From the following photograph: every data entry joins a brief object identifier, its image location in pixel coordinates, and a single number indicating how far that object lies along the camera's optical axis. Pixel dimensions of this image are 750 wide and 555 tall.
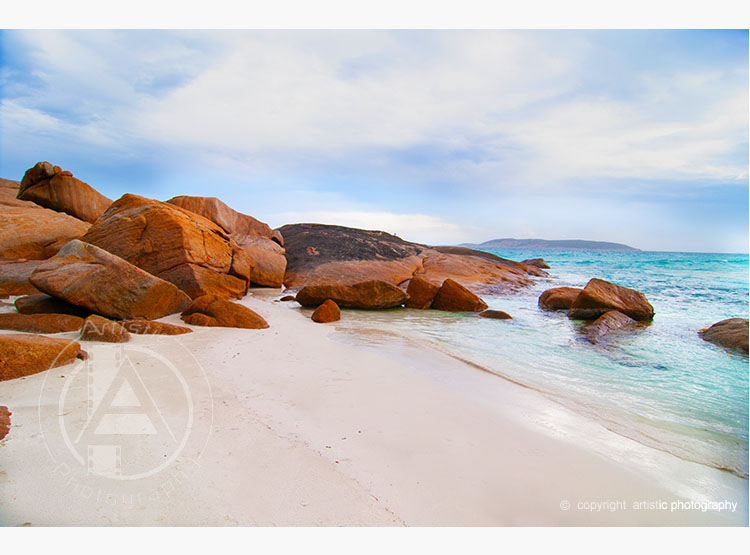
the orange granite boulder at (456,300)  9.07
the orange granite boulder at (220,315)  5.49
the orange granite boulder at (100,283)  4.86
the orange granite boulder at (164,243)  6.89
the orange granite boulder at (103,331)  4.16
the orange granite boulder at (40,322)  4.38
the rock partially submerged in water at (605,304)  8.34
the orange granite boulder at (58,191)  9.65
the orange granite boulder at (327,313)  6.87
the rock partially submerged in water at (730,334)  6.20
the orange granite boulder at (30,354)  2.97
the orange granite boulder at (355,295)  8.27
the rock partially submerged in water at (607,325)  6.82
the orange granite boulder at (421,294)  9.36
